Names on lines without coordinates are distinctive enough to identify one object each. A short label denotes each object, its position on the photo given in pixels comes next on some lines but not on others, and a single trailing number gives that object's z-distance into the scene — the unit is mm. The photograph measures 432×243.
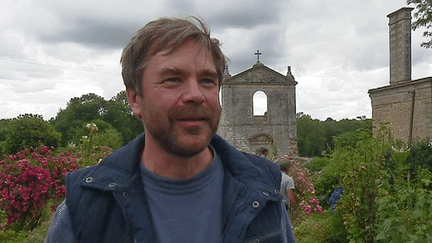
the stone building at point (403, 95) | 14766
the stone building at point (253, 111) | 25422
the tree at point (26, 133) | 22984
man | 1463
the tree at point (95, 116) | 41912
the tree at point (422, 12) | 15812
